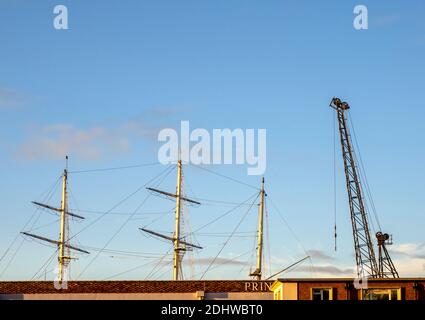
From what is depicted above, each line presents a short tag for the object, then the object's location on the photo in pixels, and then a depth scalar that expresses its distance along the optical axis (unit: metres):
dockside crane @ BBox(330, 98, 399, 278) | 132.00
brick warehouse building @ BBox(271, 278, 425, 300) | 62.00
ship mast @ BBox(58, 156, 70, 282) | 142.75
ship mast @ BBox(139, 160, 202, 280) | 135.38
